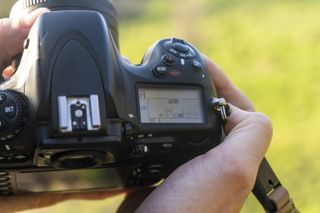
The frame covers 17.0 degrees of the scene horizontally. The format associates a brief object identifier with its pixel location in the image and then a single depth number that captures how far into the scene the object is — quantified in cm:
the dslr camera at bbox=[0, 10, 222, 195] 57
